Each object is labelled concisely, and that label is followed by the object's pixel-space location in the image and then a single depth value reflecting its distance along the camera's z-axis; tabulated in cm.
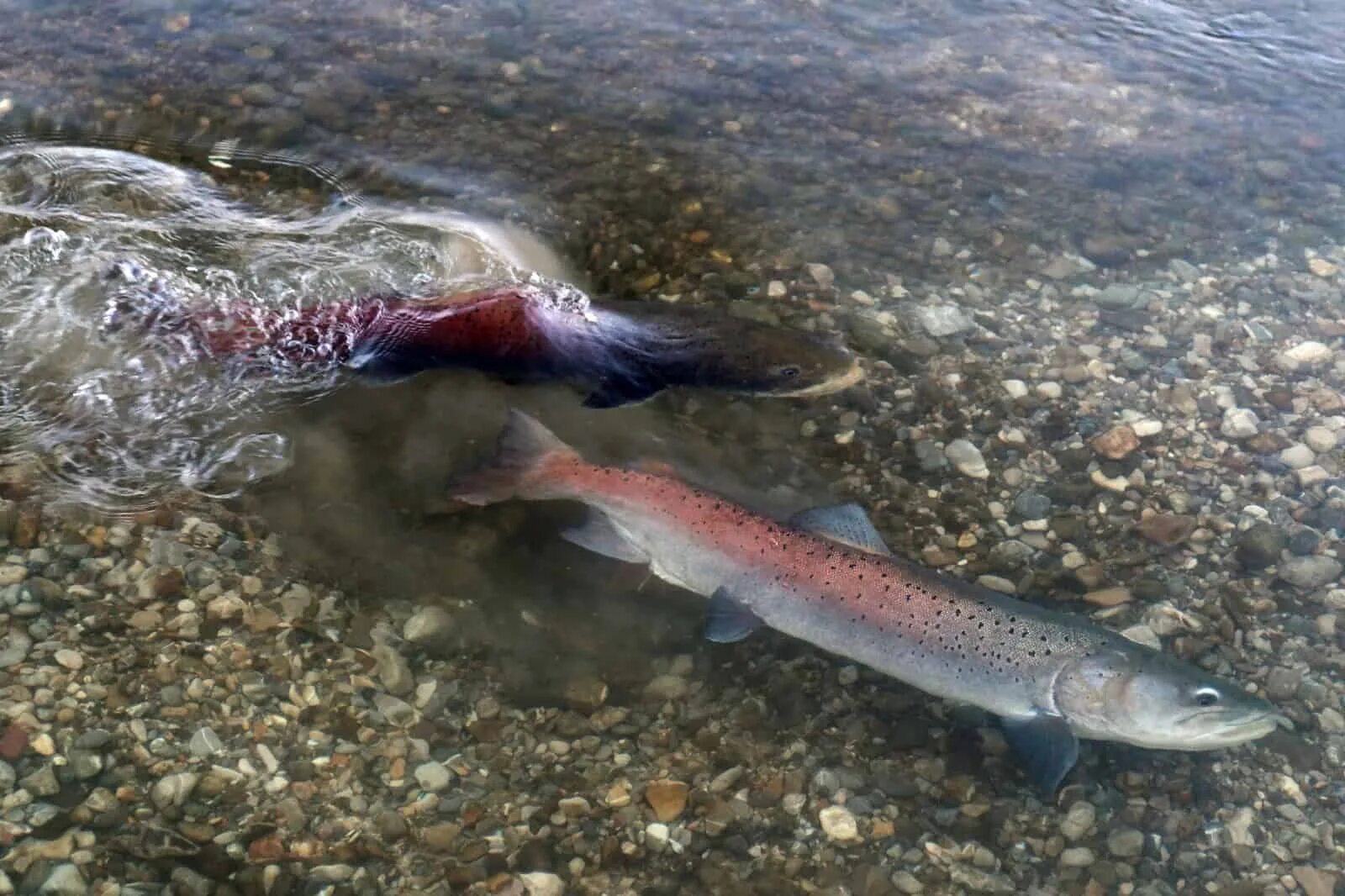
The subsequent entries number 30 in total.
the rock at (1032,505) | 499
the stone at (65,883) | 347
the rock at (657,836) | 379
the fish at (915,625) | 379
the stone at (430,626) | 432
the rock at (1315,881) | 375
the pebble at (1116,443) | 534
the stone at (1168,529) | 493
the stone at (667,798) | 388
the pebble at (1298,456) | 533
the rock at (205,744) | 392
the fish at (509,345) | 545
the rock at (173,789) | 375
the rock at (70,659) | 412
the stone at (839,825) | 385
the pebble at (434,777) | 390
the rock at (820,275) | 632
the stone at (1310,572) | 477
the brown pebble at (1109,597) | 464
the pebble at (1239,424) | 549
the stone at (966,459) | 518
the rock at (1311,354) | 595
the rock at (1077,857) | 381
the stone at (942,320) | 602
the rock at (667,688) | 424
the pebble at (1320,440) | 542
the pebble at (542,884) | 364
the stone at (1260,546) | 485
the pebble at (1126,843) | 384
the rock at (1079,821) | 390
